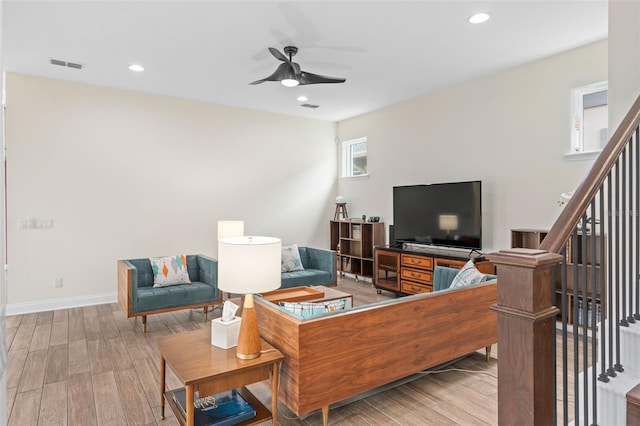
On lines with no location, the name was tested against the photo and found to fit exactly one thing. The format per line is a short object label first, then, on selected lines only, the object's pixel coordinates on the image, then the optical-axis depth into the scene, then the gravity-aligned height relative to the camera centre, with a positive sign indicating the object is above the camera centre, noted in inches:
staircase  60.2 -28.3
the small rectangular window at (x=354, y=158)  277.9 +39.7
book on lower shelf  82.0 -44.6
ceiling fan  138.8 +51.1
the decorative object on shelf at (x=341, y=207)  280.5 +2.7
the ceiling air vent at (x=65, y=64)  169.6 +66.4
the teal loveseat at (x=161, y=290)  158.6 -35.0
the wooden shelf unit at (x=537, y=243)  142.7 -14.1
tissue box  91.4 -29.4
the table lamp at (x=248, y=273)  81.7 -13.5
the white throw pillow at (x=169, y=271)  177.3 -28.1
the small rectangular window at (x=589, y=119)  154.4 +37.8
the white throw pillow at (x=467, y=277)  125.6 -22.2
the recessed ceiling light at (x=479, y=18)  128.7 +65.8
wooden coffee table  149.7 -34.4
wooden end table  77.9 -33.2
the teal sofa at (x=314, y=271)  201.2 -33.9
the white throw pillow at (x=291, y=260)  214.4 -27.6
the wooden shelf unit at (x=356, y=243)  251.1 -22.2
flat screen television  184.5 -1.9
